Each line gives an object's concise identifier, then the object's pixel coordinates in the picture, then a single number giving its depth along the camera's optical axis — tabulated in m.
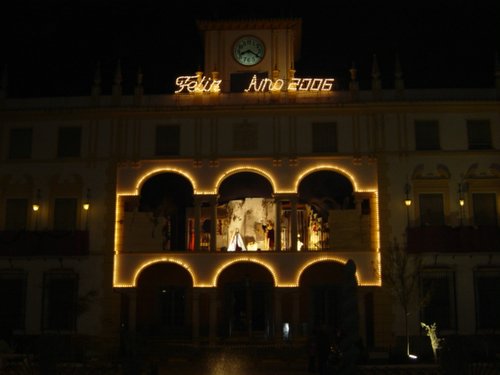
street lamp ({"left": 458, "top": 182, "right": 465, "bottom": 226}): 35.16
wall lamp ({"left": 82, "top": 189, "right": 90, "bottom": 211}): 36.31
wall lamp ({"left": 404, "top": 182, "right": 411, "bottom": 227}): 35.22
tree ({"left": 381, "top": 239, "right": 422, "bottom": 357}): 33.19
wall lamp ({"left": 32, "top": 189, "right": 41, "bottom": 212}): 36.44
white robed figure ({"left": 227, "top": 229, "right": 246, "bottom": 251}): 37.22
